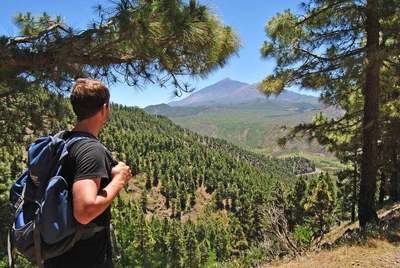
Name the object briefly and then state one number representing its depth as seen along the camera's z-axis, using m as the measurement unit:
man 1.39
